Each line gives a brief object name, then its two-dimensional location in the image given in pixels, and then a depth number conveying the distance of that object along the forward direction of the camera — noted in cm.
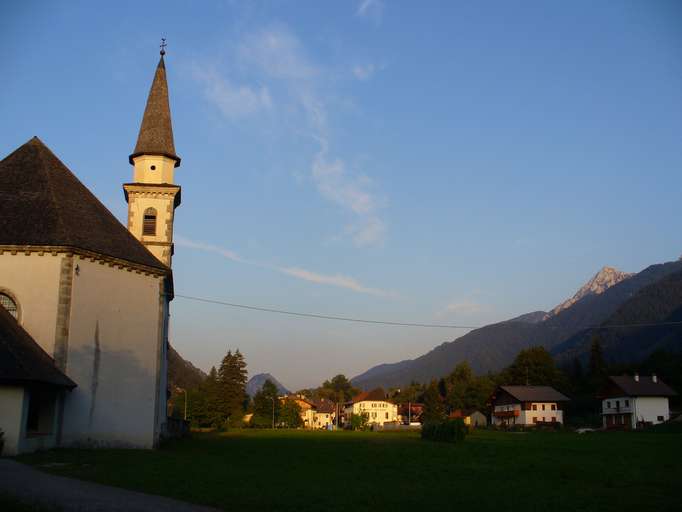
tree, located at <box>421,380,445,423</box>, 11150
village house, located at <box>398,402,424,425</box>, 14362
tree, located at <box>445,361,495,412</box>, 11425
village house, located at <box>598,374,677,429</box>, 7875
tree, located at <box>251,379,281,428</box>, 10537
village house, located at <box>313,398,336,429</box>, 14676
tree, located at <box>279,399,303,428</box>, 11059
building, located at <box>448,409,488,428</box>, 10434
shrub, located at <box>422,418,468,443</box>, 4181
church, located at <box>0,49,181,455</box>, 2539
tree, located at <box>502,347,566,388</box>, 10788
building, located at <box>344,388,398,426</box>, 14312
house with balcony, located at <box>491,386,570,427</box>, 9112
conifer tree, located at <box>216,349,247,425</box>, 10225
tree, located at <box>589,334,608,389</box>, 11202
